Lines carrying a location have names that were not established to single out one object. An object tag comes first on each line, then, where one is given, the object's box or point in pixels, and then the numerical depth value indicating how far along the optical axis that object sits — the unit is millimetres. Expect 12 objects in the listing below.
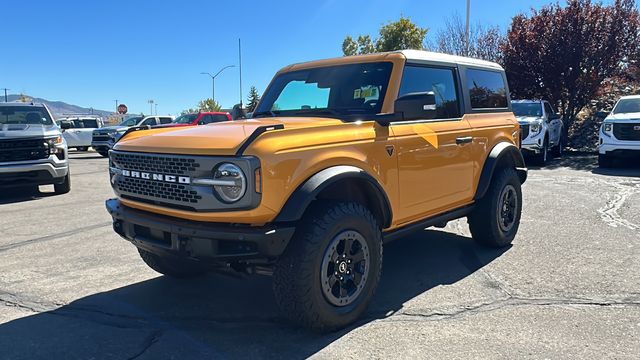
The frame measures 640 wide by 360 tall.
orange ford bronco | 3186
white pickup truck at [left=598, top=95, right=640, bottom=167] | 12336
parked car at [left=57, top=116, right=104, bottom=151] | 23188
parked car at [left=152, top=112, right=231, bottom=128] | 18344
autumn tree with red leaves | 17469
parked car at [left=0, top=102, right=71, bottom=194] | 9328
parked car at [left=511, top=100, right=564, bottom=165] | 13789
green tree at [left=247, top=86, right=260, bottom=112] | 69675
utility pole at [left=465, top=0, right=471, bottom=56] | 23494
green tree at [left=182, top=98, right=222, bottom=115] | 74812
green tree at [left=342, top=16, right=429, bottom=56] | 28781
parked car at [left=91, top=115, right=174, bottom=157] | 20734
